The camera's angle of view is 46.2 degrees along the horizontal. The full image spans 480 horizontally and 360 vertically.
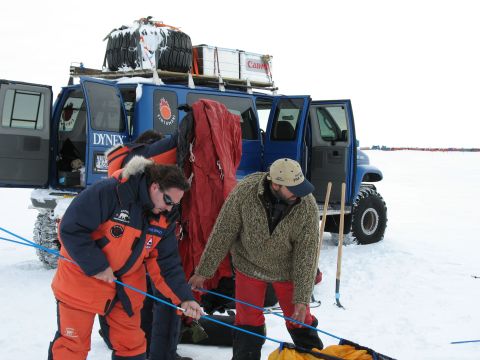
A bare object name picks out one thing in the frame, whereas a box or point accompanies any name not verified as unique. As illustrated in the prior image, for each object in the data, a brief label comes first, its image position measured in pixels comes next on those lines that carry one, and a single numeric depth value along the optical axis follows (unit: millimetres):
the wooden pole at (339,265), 5649
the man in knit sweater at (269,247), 3428
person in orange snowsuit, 2789
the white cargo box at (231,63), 8172
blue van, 6379
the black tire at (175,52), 7422
